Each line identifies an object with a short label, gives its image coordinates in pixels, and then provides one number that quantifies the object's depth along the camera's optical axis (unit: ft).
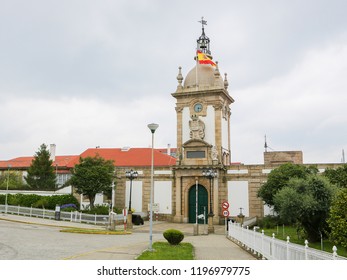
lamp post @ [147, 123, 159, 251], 55.71
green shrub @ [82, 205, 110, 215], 108.88
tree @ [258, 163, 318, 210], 96.94
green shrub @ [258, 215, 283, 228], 100.22
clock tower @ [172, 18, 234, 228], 117.70
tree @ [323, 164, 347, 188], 76.33
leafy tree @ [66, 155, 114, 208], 112.16
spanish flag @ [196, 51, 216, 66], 122.11
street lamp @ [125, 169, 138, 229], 97.50
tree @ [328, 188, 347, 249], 41.16
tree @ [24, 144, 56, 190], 166.64
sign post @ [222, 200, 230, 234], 83.16
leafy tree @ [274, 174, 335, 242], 58.75
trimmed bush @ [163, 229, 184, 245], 58.29
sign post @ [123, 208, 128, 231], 91.73
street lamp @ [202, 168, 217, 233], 91.97
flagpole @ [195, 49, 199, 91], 125.09
